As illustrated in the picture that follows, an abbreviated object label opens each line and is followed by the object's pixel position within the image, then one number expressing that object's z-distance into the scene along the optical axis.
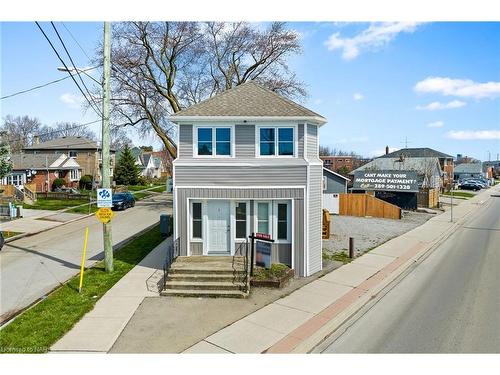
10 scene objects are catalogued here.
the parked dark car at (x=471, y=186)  68.31
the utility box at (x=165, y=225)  21.53
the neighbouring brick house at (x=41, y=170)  44.59
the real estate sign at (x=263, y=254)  13.28
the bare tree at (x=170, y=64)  35.31
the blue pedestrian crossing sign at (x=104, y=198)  13.68
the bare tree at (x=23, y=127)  99.31
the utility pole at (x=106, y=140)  14.04
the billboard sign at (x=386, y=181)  34.66
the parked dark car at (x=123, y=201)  33.62
